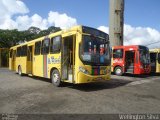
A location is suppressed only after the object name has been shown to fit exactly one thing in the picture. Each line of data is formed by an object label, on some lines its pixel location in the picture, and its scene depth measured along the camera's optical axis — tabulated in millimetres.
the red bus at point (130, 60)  10428
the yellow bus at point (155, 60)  11907
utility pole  15625
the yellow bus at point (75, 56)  6055
